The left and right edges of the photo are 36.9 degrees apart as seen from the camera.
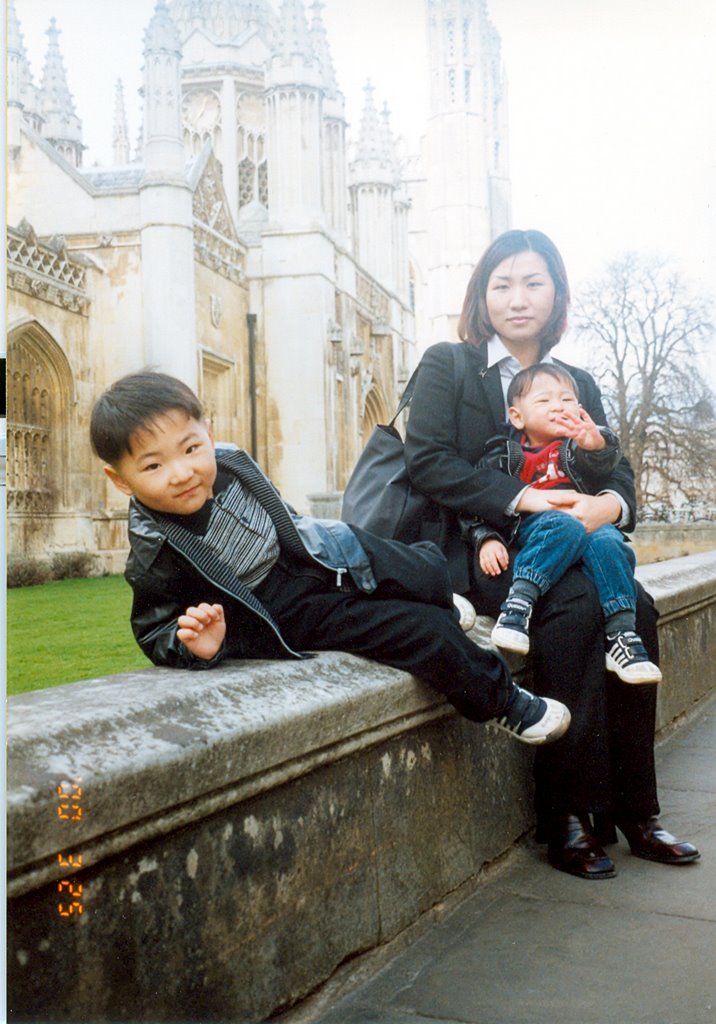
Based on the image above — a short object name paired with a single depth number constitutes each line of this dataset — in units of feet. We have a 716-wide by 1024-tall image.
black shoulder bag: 9.45
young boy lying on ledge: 6.36
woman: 8.16
